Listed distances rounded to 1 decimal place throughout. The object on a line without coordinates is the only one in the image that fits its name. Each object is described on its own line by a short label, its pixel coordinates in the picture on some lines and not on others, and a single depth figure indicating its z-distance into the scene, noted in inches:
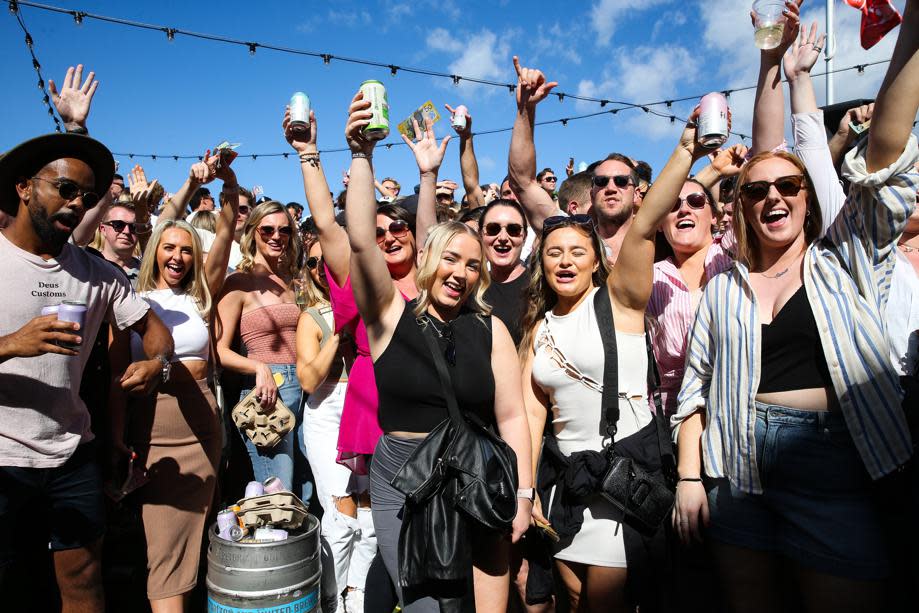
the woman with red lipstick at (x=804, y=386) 79.7
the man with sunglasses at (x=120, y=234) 173.2
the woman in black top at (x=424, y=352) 98.3
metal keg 116.6
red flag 105.4
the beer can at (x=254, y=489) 134.0
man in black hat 98.5
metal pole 474.6
